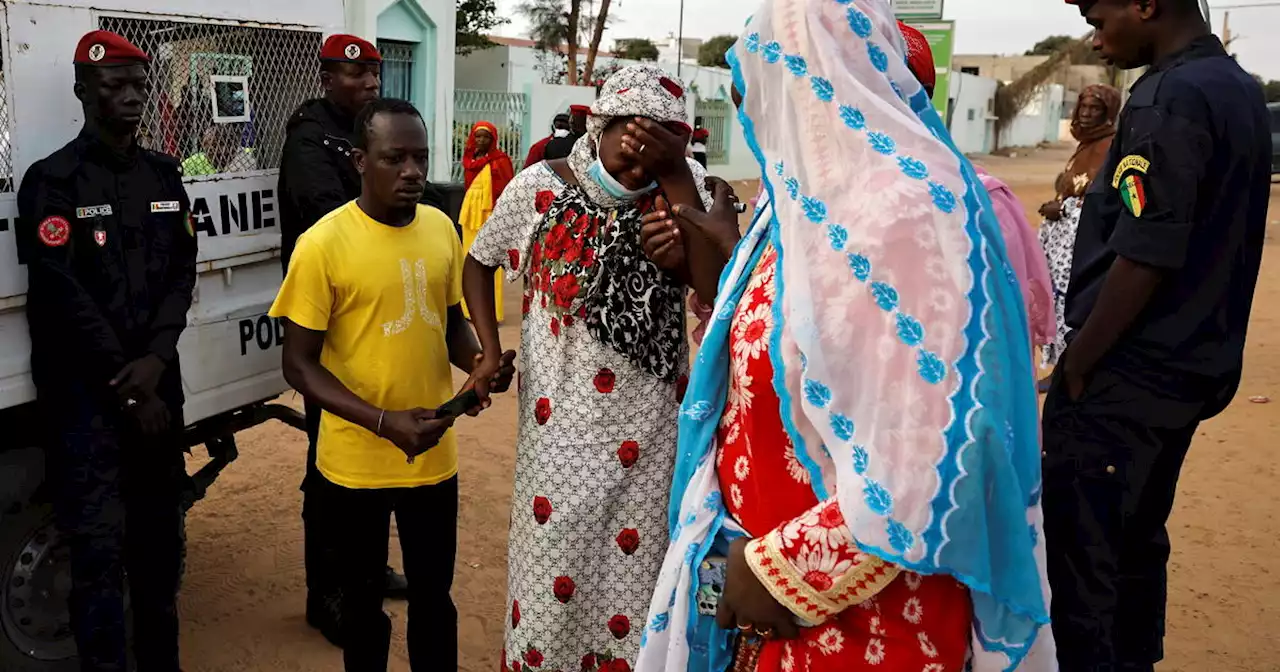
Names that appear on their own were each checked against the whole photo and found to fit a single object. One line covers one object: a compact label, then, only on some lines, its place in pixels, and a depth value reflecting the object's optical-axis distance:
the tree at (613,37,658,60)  36.28
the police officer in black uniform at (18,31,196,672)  2.90
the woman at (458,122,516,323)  9.12
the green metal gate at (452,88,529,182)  17.62
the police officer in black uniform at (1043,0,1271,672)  2.57
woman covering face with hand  2.88
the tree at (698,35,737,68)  46.72
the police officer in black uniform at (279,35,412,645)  3.68
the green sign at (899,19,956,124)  9.12
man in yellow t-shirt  2.85
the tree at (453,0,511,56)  25.16
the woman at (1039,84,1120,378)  6.62
